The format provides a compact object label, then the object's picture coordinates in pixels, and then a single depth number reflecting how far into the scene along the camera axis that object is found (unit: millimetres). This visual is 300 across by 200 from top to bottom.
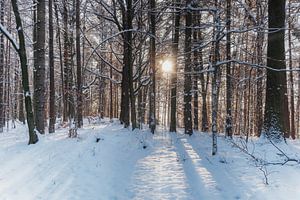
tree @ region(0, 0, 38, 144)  11516
